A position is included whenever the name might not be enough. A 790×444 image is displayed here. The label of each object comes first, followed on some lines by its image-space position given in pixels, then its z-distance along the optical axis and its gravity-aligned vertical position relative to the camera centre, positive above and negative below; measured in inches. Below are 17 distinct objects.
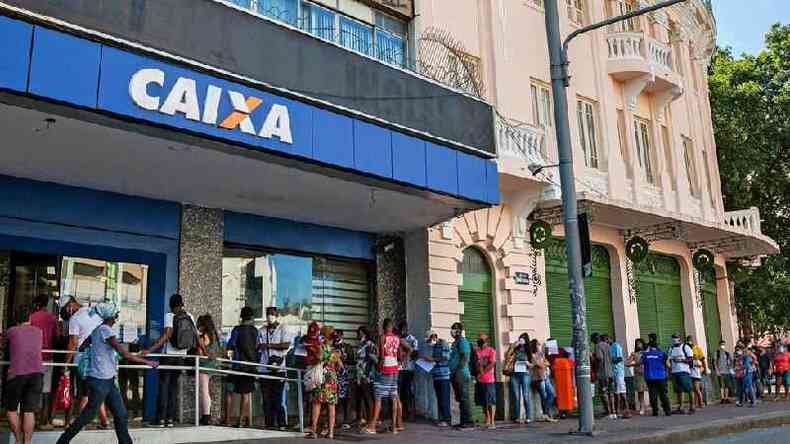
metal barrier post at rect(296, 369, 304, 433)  441.1 -16.2
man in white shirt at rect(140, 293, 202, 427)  394.0 -3.8
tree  1023.0 +266.1
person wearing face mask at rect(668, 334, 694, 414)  638.5 -9.5
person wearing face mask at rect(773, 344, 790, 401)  833.5 -19.9
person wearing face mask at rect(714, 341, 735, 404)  836.6 -20.8
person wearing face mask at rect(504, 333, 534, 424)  551.2 -9.3
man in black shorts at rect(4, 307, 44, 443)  319.0 -3.5
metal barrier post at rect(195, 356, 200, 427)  384.7 -13.7
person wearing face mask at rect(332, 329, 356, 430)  464.4 -6.8
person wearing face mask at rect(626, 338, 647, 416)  645.3 -15.8
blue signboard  303.1 +123.6
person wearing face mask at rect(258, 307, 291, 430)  463.2 +1.0
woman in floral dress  418.3 -14.8
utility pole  437.7 +91.2
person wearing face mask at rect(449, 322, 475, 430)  501.7 -12.0
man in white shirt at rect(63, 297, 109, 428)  380.5 +19.7
